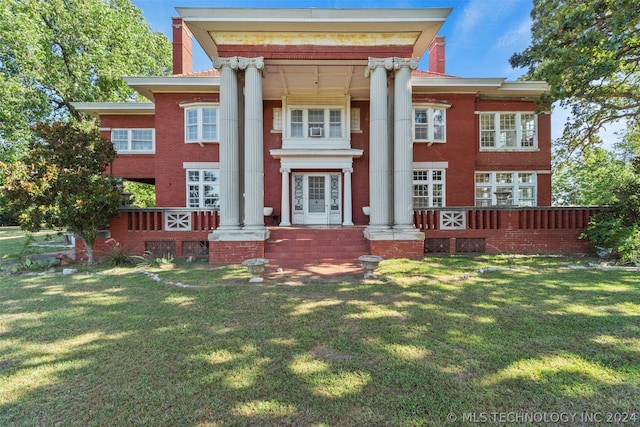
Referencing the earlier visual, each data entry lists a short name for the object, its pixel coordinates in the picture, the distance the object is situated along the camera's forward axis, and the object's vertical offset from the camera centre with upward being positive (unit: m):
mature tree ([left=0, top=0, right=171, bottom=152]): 16.61 +9.95
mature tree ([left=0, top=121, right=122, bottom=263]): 8.15 +0.84
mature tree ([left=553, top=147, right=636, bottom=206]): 15.00 +2.77
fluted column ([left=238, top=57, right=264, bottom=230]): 9.06 +2.06
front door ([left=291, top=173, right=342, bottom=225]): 13.27 +0.55
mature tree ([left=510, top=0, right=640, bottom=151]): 8.50 +5.22
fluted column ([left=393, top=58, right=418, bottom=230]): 9.37 +2.04
